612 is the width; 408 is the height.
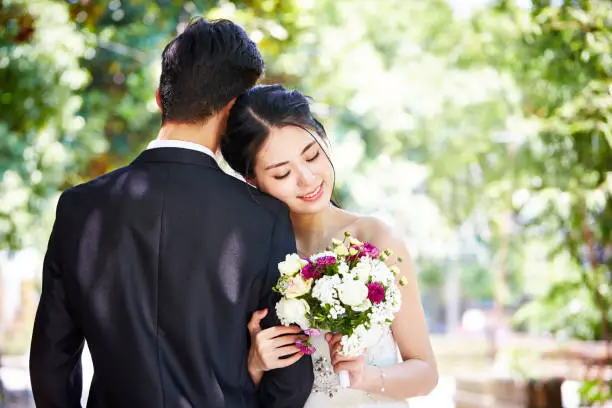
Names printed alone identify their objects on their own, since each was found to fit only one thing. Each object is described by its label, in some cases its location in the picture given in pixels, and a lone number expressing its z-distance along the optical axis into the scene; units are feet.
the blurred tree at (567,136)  22.07
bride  10.48
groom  8.36
